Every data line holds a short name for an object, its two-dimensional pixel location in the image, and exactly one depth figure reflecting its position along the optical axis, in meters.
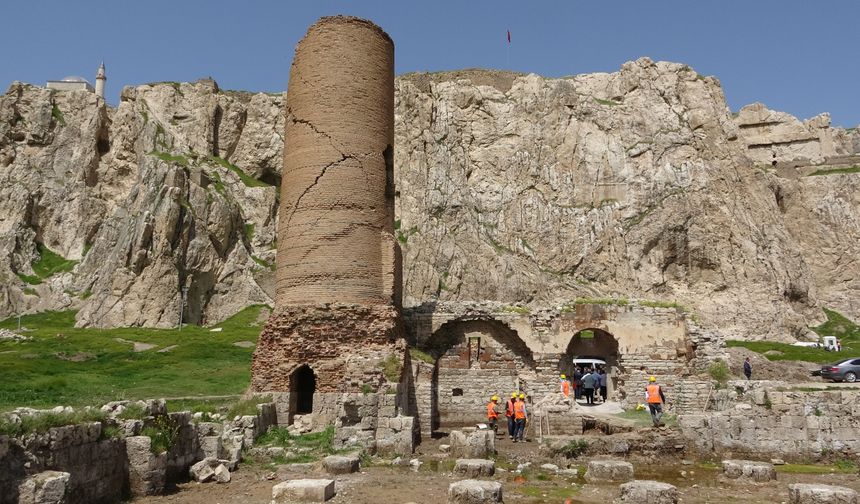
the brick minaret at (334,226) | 18.45
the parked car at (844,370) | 25.23
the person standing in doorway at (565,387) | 19.34
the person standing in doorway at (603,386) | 23.67
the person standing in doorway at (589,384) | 21.50
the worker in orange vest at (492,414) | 18.00
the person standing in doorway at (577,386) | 24.33
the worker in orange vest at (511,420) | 17.20
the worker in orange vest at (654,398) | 15.76
